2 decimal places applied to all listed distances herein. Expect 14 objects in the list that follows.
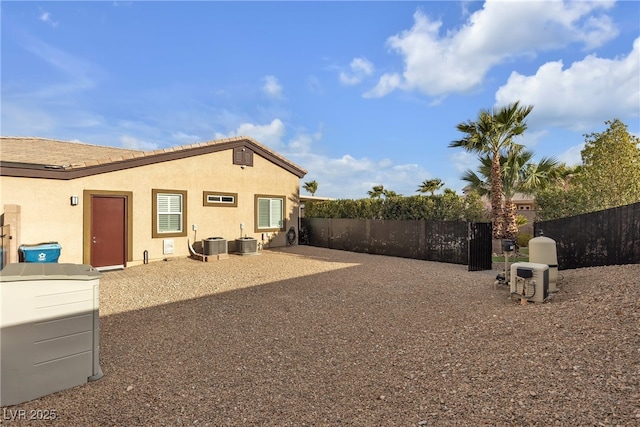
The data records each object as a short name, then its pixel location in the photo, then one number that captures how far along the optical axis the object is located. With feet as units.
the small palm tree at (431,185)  102.42
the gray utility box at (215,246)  39.78
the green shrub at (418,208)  42.65
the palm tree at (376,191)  112.84
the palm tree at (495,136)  46.12
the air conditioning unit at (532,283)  19.02
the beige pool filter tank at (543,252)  22.58
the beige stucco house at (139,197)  30.53
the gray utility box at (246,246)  43.68
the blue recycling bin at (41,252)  27.70
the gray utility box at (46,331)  10.03
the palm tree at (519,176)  48.65
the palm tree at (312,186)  146.20
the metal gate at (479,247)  33.68
